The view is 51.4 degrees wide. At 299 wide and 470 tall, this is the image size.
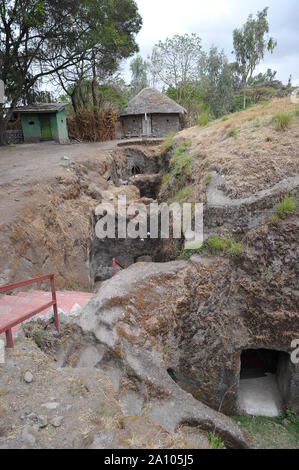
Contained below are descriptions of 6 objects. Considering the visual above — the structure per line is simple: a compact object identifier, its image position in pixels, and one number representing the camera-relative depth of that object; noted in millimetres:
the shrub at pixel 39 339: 5059
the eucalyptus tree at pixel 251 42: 33938
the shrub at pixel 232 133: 11068
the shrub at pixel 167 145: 17711
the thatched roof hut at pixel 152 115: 25328
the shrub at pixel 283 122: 9641
